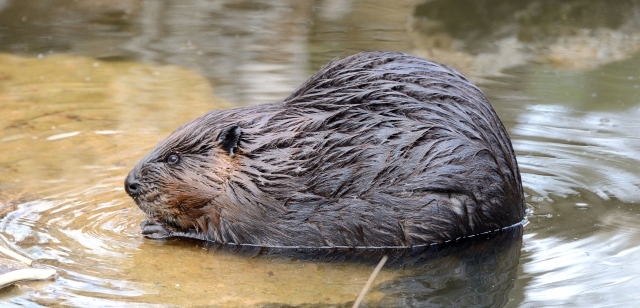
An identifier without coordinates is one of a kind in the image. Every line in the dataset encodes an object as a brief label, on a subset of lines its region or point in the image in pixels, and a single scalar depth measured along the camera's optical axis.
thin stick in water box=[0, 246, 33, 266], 8.84
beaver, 9.44
